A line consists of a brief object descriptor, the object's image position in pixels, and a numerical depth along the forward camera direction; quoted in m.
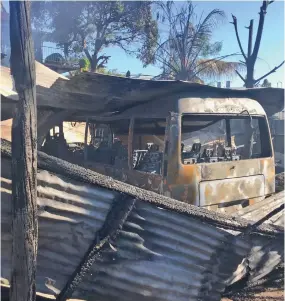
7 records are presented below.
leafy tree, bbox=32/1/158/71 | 12.09
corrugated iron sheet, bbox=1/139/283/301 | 1.83
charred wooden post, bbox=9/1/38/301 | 1.41
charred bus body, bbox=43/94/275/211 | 3.03
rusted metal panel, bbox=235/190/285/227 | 2.90
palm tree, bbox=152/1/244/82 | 10.95
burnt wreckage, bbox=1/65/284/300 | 1.87
